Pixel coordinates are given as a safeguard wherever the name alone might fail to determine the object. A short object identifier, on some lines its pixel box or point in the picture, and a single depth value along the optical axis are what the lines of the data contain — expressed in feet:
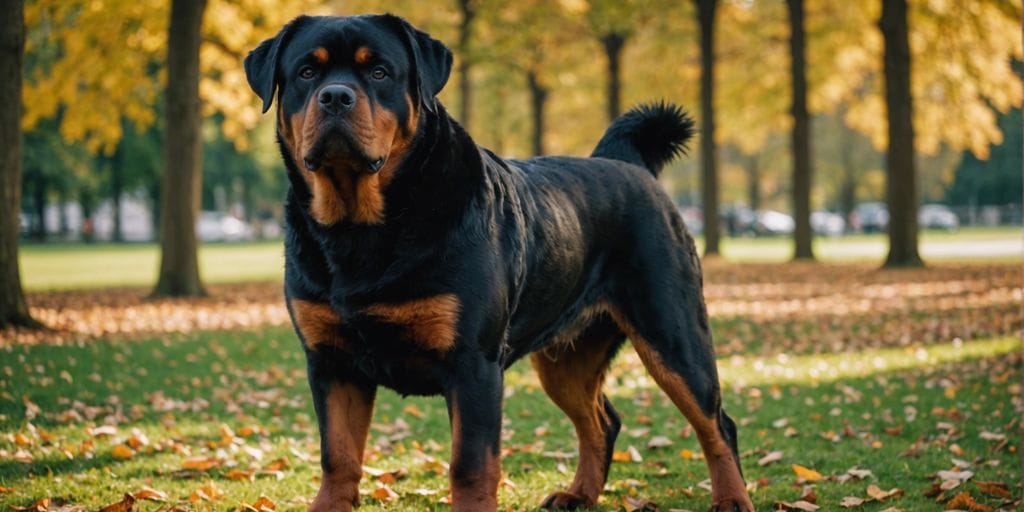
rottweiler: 12.59
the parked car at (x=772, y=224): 189.91
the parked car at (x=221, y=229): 214.69
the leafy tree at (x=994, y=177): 206.80
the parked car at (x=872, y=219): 207.62
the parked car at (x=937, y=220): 199.48
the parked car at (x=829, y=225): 199.21
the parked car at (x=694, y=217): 205.36
